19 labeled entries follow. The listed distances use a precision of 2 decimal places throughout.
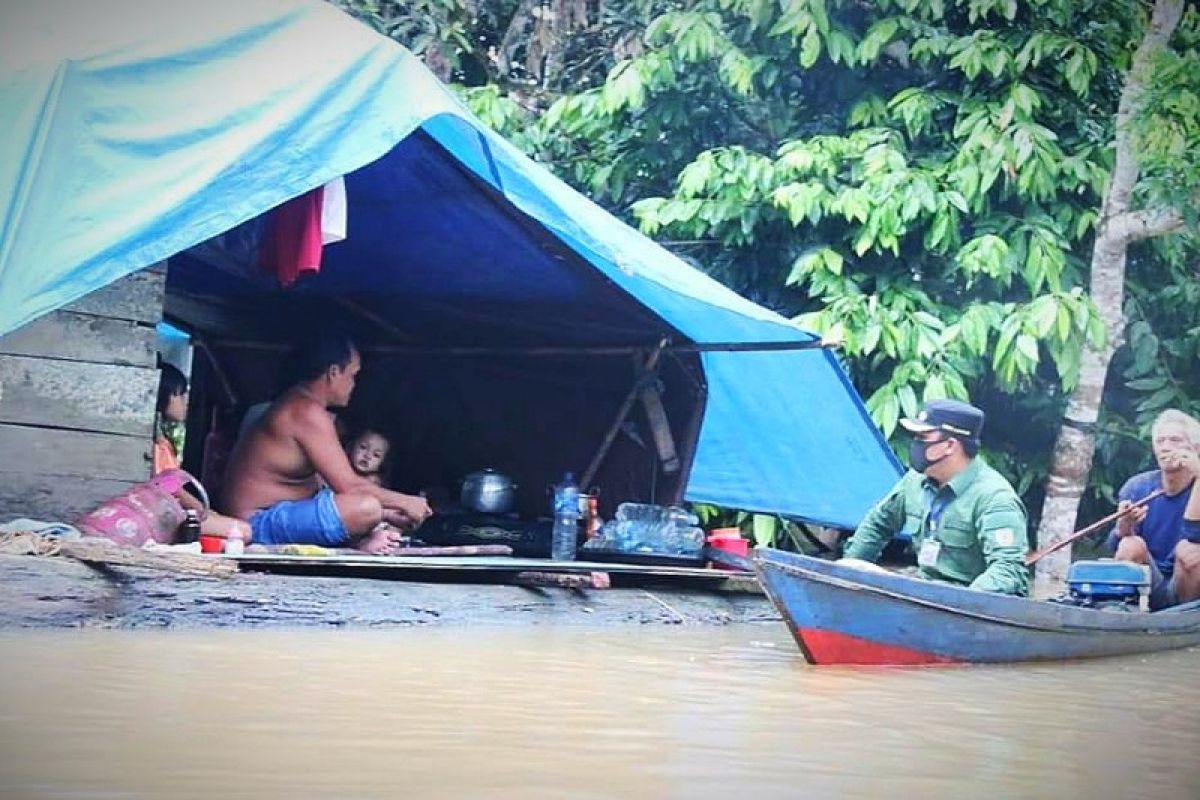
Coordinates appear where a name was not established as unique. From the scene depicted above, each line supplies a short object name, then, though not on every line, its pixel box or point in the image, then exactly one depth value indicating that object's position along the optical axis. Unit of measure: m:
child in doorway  12.29
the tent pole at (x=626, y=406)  15.41
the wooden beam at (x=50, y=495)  10.75
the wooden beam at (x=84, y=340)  10.84
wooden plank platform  10.62
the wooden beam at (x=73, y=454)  10.73
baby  15.07
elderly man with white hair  14.42
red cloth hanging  12.02
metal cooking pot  14.95
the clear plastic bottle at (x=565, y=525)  13.77
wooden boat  10.16
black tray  13.69
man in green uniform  11.52
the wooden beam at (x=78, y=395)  10.76
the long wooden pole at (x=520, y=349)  14.77
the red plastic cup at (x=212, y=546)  11.39
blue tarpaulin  9.26
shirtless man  12.49
